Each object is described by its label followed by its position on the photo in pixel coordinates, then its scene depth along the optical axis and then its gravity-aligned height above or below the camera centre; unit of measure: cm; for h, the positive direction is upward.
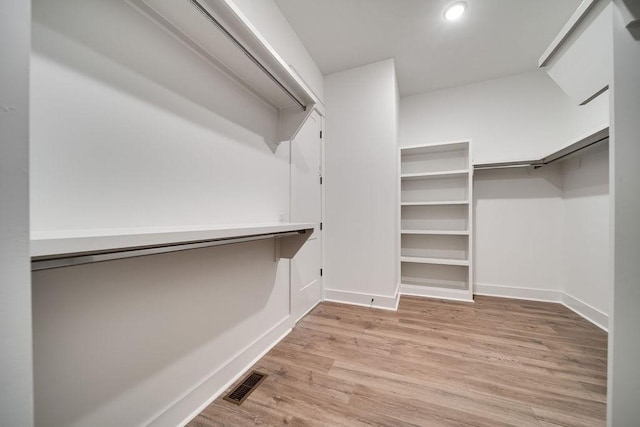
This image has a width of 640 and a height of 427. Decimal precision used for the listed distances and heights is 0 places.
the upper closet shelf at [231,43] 86 +78
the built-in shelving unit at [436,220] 282 -10
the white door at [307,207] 215 +6
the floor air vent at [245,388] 127 -101
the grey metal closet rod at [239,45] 84 +76
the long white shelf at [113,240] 48 -7
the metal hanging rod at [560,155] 189 +58
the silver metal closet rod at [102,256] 54 -12
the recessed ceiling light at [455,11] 187 +167
